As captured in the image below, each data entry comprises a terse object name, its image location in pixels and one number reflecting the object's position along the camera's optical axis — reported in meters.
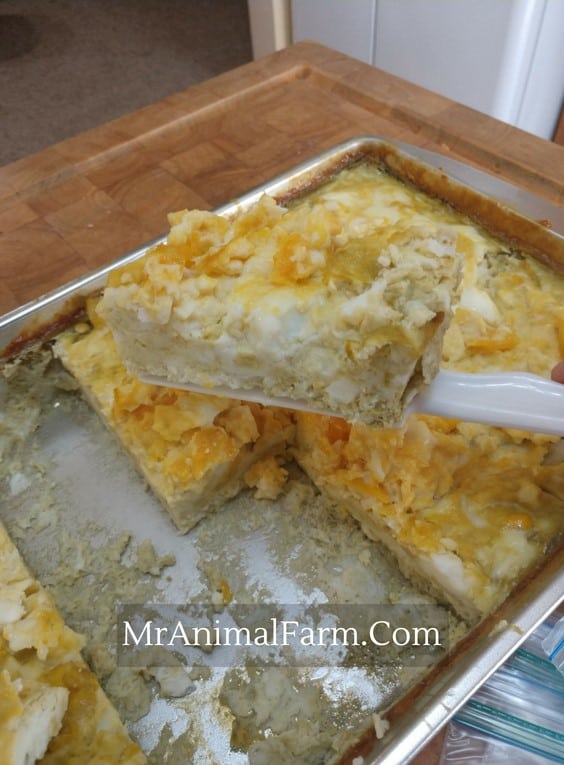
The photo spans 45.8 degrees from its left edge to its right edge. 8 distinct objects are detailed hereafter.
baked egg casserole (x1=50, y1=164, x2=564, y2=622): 0.21
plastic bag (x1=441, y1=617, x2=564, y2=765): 0.22
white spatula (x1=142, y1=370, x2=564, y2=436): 0.21
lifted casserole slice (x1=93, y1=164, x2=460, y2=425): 0.20
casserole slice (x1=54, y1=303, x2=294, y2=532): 0.27
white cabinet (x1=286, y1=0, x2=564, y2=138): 0.45
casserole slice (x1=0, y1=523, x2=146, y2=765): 0.19
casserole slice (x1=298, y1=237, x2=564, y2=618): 0.24
